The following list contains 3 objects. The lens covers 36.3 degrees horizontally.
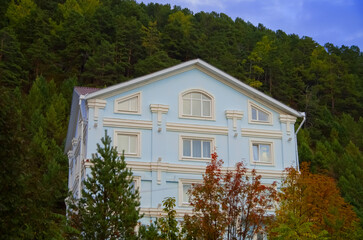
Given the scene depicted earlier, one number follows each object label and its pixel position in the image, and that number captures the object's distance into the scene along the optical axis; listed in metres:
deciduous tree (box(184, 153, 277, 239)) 19.88
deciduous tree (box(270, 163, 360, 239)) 21.77
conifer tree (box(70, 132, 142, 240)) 19.12
